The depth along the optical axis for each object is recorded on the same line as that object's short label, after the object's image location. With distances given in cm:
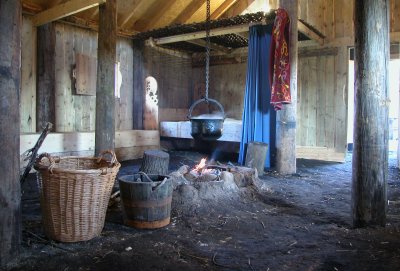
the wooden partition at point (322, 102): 762
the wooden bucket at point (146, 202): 302
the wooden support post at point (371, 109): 297
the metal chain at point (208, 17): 498
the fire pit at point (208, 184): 380
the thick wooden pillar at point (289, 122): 574
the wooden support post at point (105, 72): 519
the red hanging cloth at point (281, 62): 561
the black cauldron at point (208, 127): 482
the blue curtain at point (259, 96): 606
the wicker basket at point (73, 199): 258
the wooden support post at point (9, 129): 235
